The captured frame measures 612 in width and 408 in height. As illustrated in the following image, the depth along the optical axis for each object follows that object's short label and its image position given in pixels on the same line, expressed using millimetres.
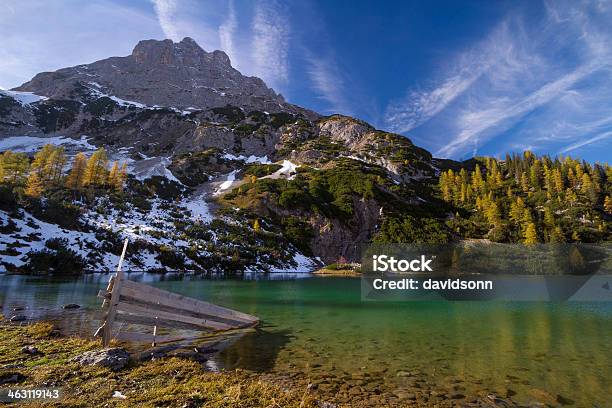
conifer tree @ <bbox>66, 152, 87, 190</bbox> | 103250
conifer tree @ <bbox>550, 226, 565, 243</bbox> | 108012
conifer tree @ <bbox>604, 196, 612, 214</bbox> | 137125
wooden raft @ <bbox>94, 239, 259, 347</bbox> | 10445
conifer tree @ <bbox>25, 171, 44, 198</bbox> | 78938
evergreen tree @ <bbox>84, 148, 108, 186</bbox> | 107994
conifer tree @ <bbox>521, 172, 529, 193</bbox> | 165225
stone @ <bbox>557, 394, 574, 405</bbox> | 8297
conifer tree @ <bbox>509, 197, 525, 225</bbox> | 127956
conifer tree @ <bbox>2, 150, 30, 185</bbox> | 94312
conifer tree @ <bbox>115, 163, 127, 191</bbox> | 113562
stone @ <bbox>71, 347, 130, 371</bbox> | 8789
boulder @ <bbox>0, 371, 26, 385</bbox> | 7337
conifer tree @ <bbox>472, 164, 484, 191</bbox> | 167375
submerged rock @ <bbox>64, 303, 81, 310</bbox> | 20656
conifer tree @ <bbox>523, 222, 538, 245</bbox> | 108938
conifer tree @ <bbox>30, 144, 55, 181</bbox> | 103625
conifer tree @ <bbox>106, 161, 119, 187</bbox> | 114850
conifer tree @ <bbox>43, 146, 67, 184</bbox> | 107875
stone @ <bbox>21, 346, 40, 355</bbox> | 9786
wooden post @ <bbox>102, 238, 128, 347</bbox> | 10336
